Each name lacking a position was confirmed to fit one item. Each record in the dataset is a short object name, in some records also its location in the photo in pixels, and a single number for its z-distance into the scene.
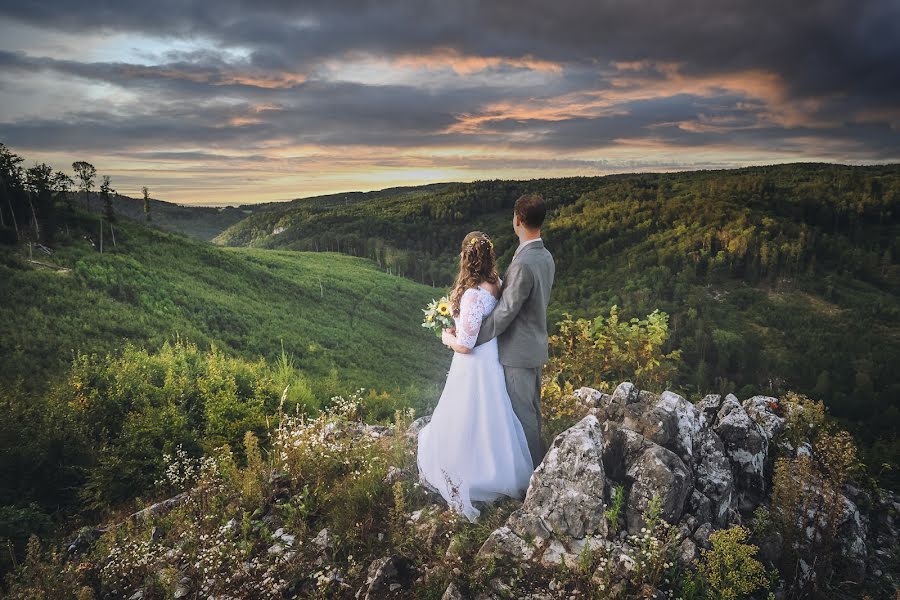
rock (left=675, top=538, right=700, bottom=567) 3.77
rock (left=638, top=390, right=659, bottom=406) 5.36
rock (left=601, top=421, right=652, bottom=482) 4.48
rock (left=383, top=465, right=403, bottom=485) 5.51
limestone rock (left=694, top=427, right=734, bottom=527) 4.41
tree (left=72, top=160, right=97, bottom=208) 35.44
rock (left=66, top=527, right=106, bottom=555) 5.51
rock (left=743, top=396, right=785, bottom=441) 5.79
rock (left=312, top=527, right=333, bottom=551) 4.61
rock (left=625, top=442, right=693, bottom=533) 4.04
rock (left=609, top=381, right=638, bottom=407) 5.45
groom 4.52
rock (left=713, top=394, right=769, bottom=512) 5.01
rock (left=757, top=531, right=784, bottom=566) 4.00
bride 4.81
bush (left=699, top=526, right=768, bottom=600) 3.34
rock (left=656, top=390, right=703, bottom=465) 4.65
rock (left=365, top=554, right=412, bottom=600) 3.96
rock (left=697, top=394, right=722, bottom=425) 6.12
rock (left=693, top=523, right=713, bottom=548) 3.93
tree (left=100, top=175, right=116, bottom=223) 39.12
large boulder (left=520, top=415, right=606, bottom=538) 4.06
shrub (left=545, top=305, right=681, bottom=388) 8.16
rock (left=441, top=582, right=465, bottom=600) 3.67
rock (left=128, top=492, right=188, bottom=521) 5.78
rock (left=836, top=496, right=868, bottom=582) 4.09
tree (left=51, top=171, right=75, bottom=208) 32.72
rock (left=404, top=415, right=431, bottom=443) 6.97
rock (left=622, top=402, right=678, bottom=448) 4.62
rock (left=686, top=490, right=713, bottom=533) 4.25
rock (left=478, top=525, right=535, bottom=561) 4.00
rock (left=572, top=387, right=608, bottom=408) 6.61
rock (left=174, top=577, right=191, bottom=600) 4.25
